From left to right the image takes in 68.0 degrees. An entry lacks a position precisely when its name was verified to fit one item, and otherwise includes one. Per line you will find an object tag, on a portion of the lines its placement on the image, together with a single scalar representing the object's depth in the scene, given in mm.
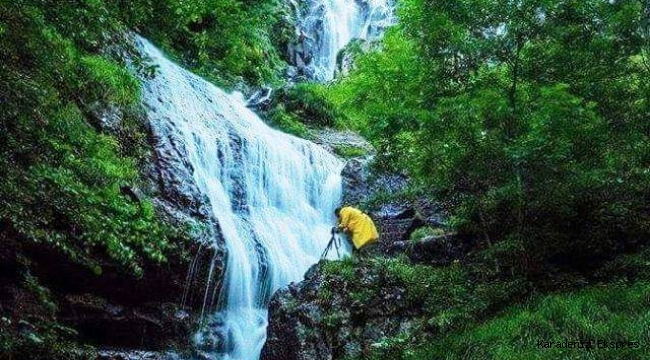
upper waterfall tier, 26453
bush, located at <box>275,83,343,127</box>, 19828
